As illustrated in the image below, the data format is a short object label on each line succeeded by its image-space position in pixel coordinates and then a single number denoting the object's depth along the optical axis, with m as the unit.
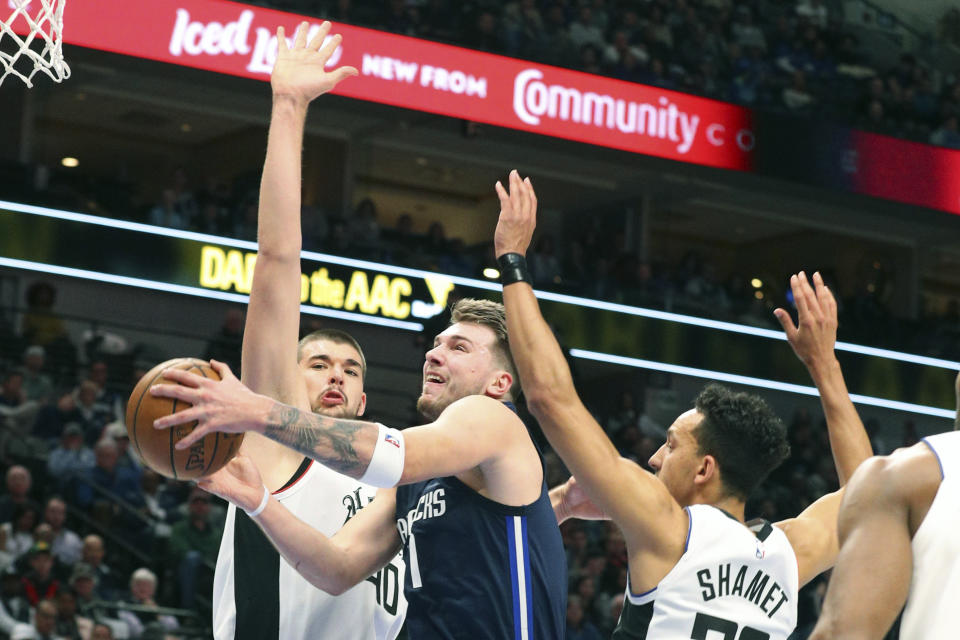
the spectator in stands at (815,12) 19.94
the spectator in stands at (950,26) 21.23
